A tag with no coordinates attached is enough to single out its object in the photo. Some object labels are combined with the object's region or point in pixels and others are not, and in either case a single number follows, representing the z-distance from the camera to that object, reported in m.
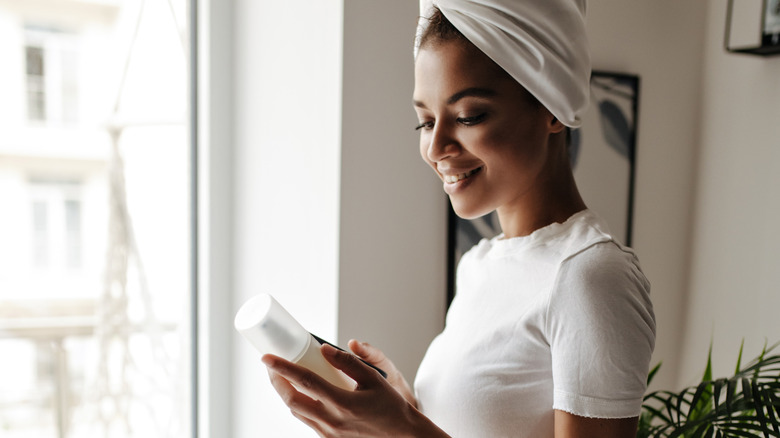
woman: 0.53
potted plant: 0.75
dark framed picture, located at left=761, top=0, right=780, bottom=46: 1.05
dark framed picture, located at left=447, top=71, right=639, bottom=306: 1.15
